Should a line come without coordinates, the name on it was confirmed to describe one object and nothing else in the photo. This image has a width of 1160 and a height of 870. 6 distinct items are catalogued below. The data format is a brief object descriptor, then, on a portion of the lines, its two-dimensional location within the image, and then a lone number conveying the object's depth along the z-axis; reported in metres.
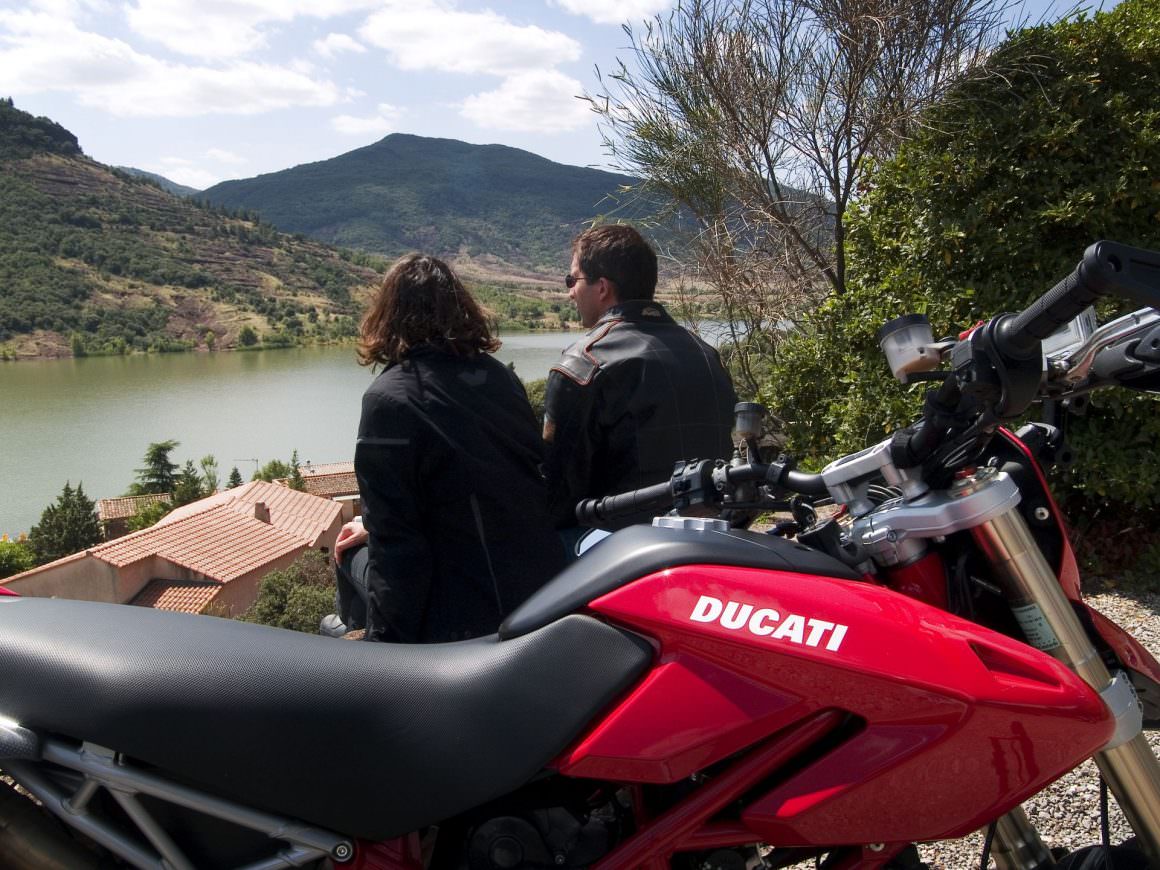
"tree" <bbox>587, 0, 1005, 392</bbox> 7.40
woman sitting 2.32
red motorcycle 1.33
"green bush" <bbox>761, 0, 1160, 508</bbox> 4.72
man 2.94
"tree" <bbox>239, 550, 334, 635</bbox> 15.99
